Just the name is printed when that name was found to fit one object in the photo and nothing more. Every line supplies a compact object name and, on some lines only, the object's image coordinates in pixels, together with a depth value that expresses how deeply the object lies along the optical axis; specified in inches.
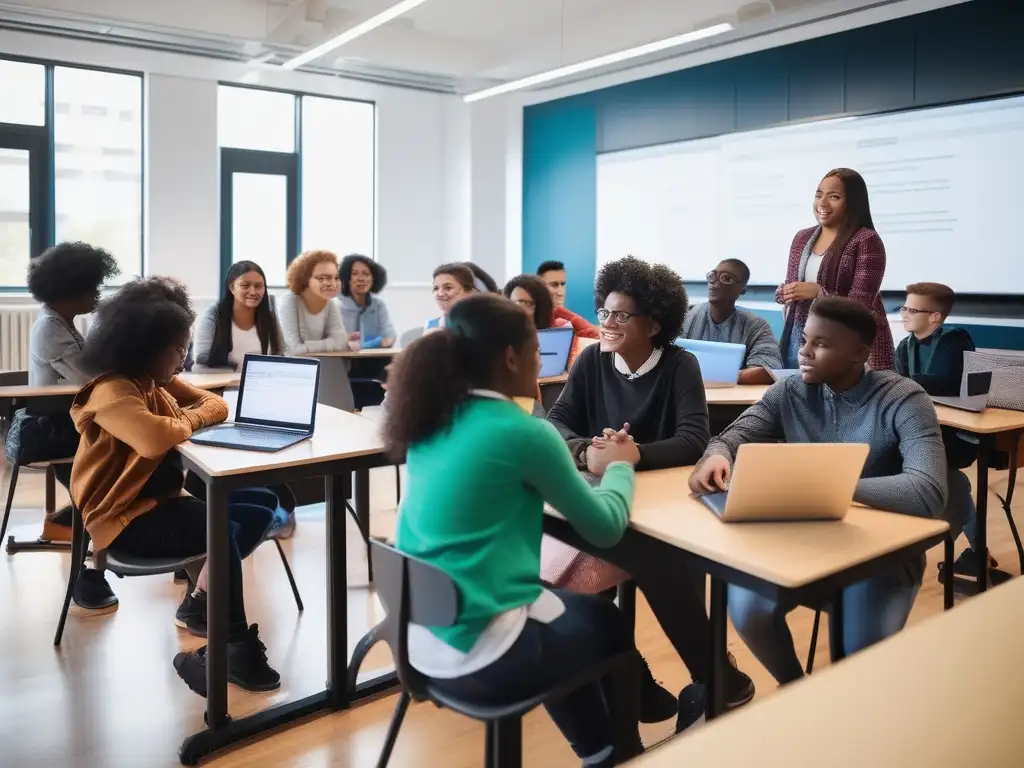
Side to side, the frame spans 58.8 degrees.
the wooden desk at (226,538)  88.0
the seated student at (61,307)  141.4
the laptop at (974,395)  130.3
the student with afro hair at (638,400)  87.4
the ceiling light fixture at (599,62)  226.7
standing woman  132.2
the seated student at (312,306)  202.4
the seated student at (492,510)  61.6
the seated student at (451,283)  172.4
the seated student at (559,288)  205.8
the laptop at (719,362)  142.8
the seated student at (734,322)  155.6
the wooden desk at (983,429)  117.1
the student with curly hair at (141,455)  94.6
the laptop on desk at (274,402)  104.7
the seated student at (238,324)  179.2
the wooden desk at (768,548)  58.7
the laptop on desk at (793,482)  64.6
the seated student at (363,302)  235.1
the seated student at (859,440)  77.2
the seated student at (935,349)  138.9
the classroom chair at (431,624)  60.1
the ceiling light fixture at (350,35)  229.1
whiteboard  220.7
